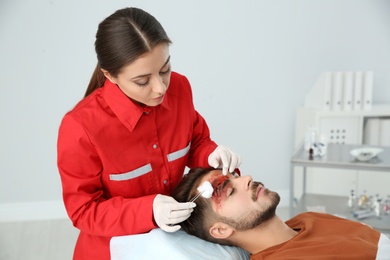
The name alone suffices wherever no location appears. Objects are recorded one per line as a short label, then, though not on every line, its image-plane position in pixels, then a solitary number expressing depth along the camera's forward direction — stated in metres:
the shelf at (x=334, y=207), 2.85
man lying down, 1.67
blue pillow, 1.55
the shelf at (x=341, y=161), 2.63
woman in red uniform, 1.34
